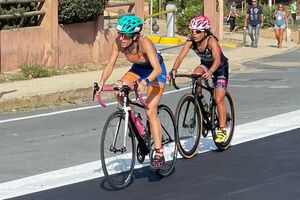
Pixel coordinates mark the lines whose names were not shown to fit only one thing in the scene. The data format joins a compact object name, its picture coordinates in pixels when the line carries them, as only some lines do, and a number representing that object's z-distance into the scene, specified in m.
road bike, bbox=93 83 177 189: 7.50
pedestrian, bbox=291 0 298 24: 48.31
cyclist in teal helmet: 7.61
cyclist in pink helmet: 8.91
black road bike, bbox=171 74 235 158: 8.89
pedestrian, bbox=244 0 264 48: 29.14
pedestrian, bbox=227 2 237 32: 41.03
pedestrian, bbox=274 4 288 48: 30.59
